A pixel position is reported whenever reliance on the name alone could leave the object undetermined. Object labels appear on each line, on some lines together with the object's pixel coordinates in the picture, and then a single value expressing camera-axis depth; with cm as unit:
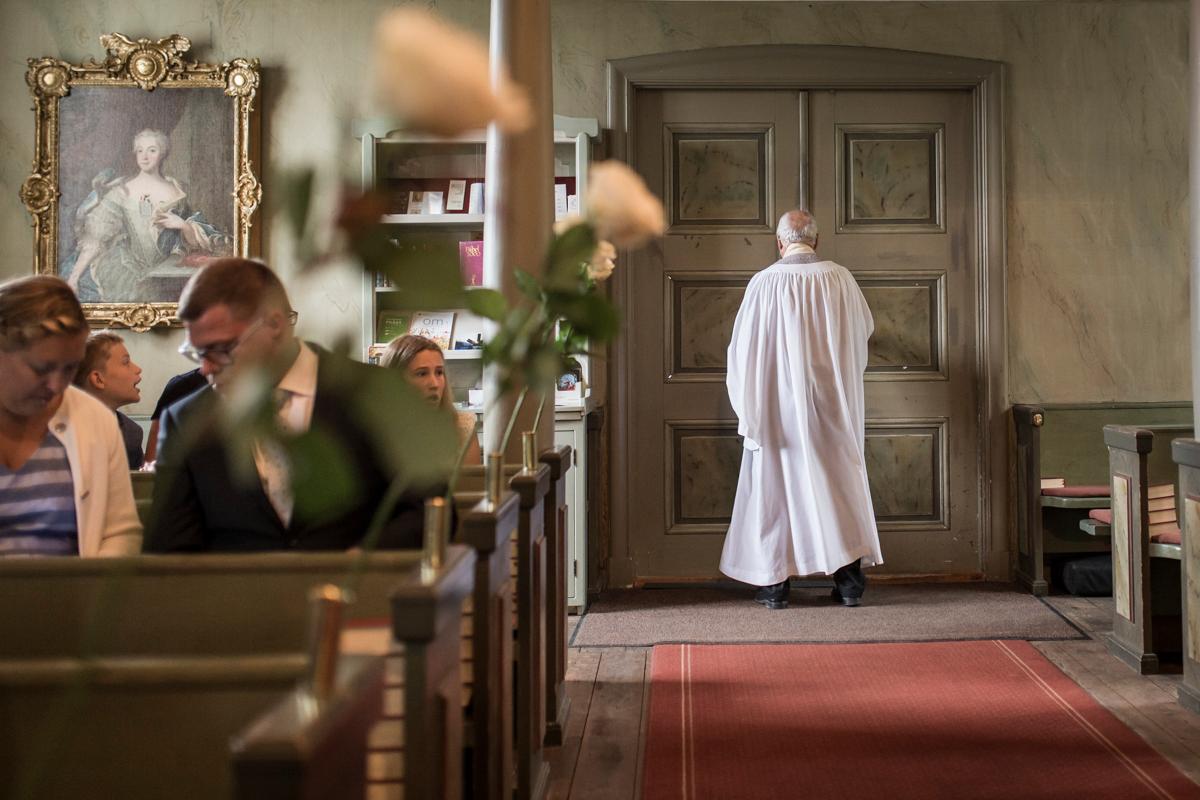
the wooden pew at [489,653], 244
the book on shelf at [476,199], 597
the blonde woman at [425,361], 406
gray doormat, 511
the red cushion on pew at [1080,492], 591
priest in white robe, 564
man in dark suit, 220
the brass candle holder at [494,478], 264
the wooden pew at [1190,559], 391
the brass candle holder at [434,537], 184
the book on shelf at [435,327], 598
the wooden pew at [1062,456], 607
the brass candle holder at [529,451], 323
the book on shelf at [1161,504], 473
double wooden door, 640
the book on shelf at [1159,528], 452
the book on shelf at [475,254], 577
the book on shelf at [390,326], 602
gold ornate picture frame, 609
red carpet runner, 327
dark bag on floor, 591
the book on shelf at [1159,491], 475
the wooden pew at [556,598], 363
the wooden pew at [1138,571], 442
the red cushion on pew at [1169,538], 440
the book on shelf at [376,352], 574
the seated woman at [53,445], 228
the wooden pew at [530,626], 300
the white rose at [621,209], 106
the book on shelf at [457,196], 605
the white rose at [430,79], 73
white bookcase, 563
